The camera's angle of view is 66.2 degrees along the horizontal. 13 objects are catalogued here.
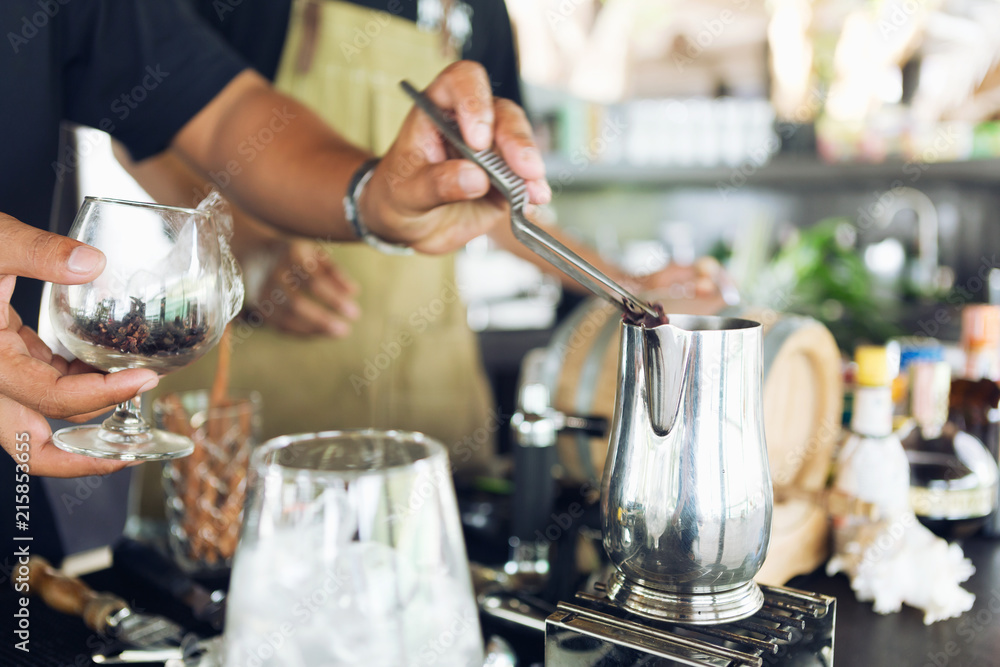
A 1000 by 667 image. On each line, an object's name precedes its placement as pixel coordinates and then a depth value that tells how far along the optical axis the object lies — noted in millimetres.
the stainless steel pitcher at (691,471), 546
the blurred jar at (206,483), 935
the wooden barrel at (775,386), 910
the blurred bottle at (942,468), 952
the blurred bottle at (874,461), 890
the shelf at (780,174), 3104
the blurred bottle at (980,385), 1026
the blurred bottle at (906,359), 1015
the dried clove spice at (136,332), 590
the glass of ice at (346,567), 400
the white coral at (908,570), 779
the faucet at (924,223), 3521
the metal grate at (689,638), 535
